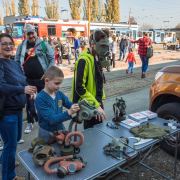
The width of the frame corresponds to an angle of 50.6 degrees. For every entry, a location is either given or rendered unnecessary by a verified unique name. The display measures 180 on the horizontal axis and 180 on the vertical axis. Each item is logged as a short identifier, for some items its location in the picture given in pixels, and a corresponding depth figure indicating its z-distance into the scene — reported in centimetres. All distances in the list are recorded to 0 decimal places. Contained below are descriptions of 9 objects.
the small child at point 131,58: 969
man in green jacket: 237
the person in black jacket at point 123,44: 1404
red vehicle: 1678
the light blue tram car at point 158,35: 4359
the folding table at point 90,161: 153
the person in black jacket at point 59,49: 1287
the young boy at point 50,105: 200
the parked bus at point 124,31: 3269
